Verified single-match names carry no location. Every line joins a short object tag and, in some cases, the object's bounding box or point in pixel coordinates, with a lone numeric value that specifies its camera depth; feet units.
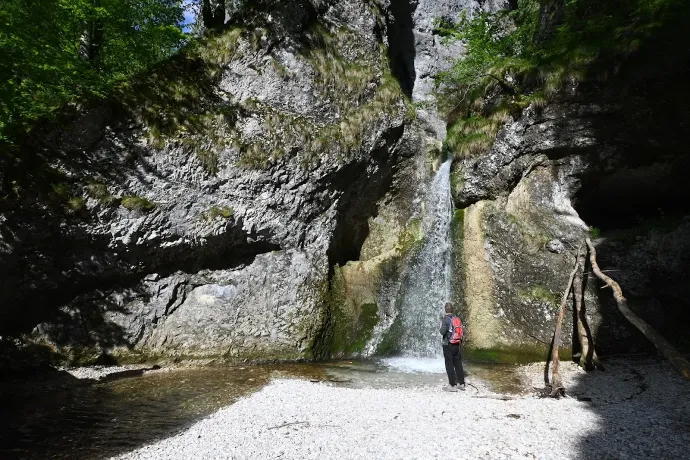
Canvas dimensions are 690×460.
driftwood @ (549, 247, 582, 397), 23.47
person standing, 25.35
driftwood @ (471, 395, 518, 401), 23.01
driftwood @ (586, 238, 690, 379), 13.91
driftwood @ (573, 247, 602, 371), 30.50
